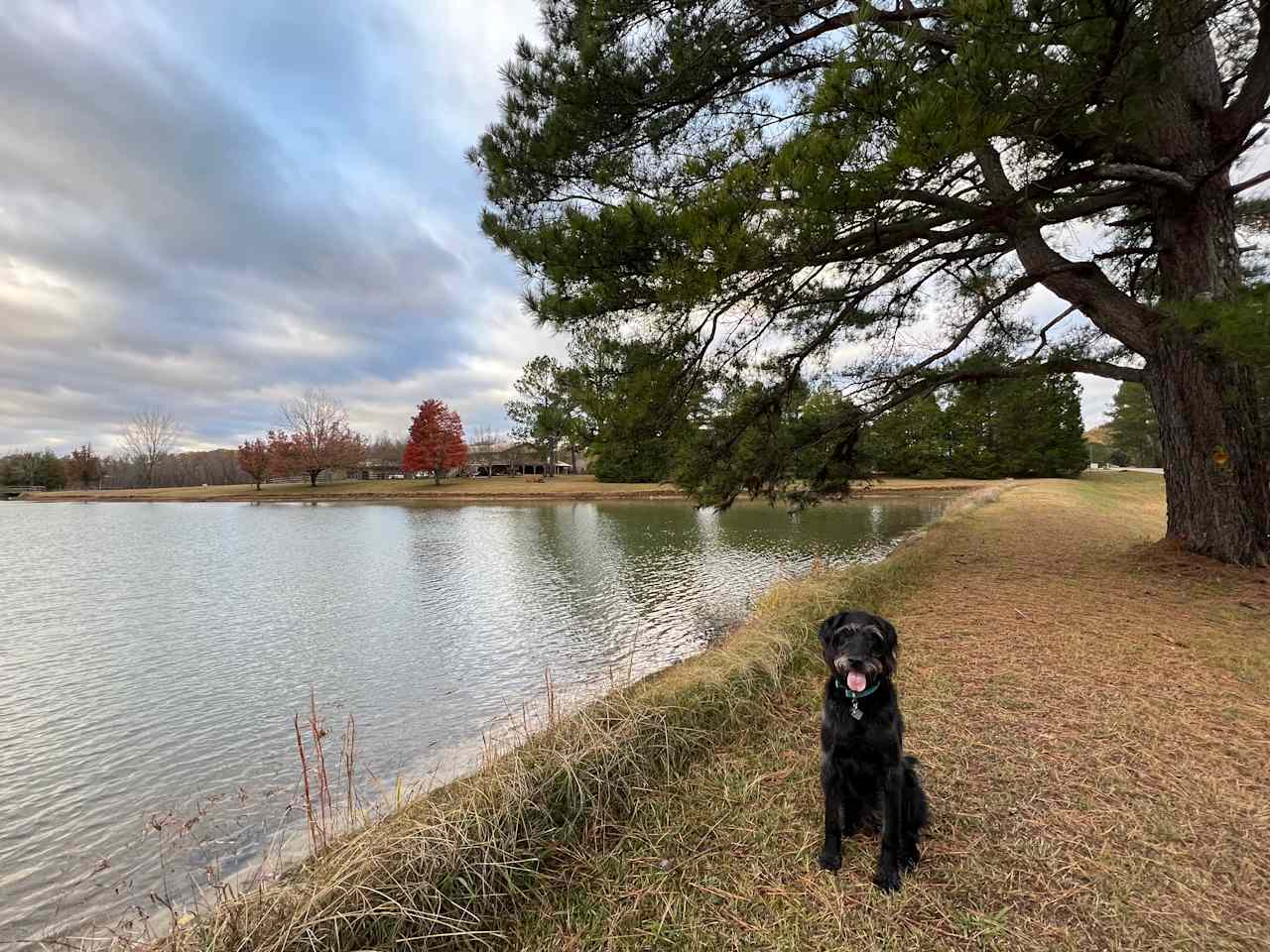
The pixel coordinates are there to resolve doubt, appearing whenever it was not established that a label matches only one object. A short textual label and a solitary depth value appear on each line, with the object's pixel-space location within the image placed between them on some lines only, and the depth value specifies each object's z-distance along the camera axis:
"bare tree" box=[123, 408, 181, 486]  77.62
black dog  2.00
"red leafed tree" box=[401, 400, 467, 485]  53.78
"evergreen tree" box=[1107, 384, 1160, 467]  47.78
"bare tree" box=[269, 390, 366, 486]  56.25
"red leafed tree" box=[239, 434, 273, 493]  57.47
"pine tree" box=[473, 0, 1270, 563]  3.65
